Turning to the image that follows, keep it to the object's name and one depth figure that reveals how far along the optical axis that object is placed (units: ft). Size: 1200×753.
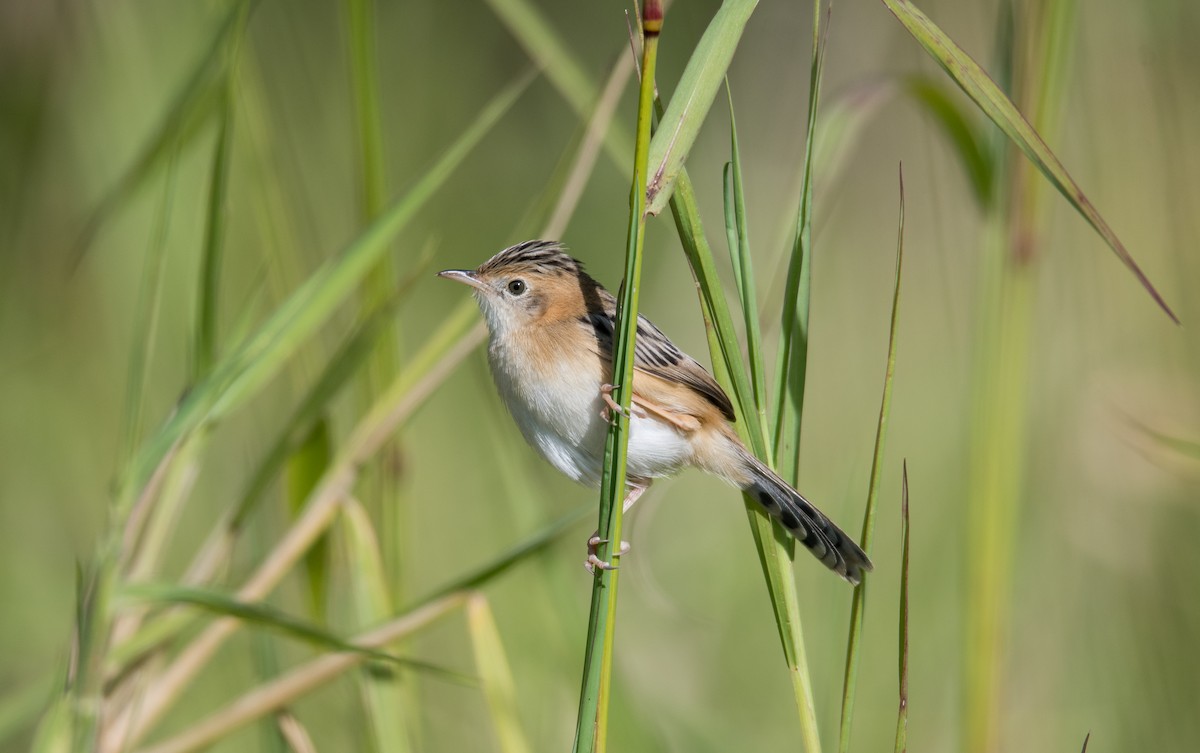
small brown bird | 19.30
